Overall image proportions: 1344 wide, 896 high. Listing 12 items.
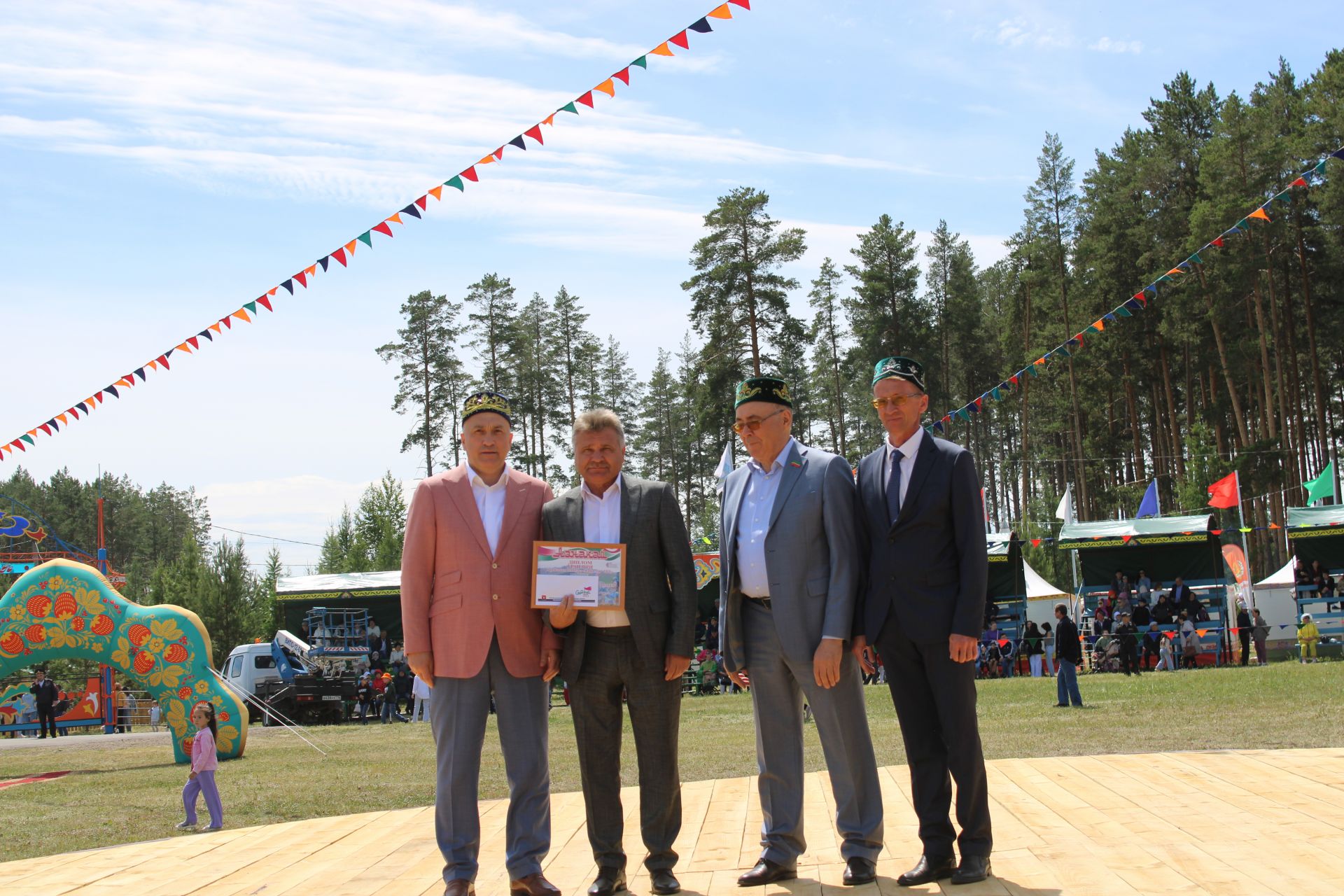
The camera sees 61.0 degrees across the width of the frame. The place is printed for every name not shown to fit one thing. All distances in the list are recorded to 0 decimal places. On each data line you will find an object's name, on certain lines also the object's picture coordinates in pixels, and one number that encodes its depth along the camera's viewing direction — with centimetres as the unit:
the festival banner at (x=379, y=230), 825
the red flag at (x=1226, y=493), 2667
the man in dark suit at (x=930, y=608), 397
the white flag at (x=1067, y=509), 2827
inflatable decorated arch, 1321
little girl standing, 838
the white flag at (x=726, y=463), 2448
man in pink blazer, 412
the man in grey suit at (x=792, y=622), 407
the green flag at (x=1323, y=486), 2686
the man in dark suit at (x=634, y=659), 416
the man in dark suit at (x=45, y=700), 2341
